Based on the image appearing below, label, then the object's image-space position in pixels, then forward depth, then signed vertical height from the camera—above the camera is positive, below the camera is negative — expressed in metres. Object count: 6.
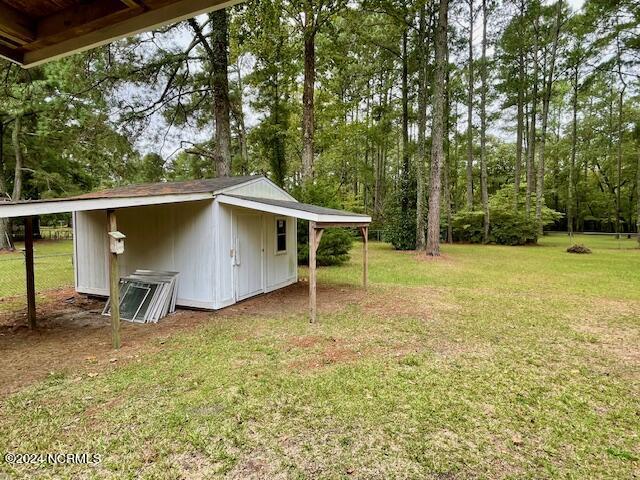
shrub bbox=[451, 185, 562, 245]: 19.78 +0.24
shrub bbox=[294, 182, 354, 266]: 11.88 -0.17
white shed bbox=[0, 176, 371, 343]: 6.29 -0.10
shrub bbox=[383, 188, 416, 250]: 17.09 +0.07
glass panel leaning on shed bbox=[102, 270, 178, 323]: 5.98 -1.12
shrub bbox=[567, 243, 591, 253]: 15.85 -1.05
